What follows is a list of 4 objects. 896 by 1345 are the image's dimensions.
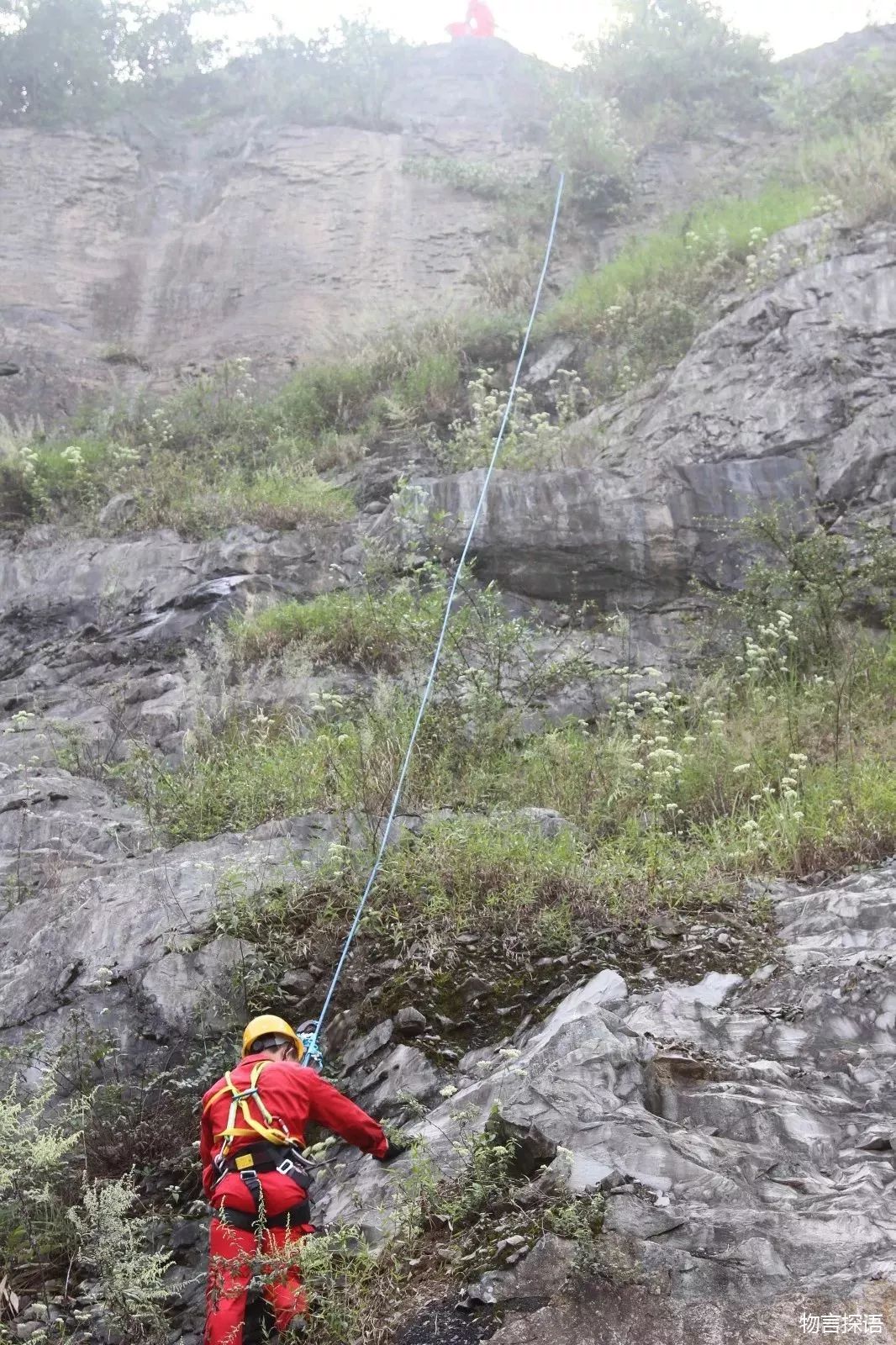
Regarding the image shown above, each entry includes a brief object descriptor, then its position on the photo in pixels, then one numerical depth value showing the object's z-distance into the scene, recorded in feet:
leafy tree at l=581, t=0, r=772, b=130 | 51.24
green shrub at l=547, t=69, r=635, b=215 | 46.34
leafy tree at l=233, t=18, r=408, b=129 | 53.36
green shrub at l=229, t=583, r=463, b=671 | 27.27
